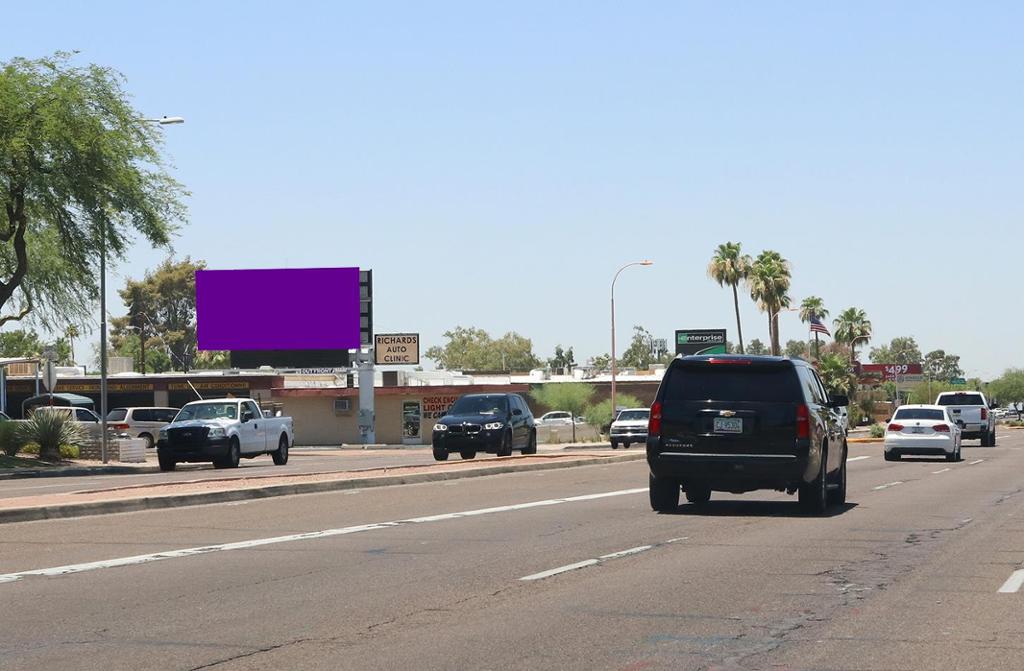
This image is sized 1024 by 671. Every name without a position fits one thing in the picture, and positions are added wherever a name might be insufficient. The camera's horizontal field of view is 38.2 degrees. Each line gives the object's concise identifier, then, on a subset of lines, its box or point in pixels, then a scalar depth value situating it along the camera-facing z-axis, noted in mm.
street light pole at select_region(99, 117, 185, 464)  40625
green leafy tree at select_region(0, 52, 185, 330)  38375
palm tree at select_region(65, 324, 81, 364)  48959
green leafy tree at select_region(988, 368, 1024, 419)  190500
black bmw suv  39625
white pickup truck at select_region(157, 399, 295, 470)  37875
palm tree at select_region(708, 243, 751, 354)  95688
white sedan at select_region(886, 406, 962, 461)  40000
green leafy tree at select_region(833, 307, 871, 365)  132250
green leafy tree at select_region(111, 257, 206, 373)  134125
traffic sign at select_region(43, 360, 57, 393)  48188
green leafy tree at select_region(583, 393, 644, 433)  77138
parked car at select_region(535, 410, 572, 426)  82125
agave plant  43188
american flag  93625
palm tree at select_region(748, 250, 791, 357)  92875
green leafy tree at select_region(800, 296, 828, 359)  120875
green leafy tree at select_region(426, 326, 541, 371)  181250
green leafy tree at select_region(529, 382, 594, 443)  94562
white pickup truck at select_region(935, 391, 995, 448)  53125
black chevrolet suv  18781
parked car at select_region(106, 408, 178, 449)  55906
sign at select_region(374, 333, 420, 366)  83375
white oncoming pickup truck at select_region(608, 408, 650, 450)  53688
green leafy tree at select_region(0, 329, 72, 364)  132875
